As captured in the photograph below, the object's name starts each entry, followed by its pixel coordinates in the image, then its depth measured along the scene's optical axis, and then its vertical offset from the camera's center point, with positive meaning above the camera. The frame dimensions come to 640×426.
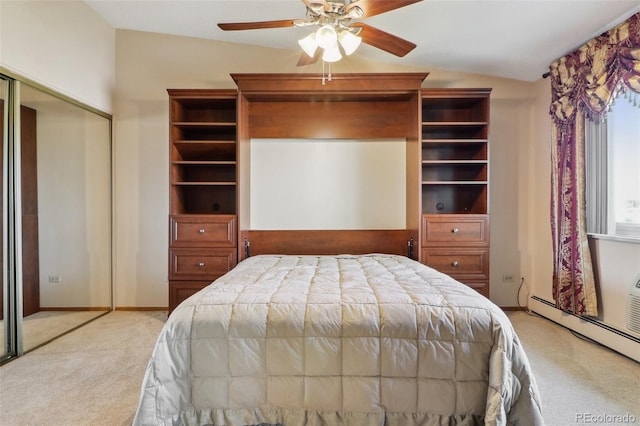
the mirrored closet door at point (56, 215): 2.35 -0.03
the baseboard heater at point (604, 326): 2.18 -0.92
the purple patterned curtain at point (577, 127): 2.14 +0.73
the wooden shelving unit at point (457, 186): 2.87 +0.26
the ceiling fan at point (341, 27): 1.67 +1.13
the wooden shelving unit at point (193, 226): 2.88 -0.14
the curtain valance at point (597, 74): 2.04 +1.06
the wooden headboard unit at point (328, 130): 3.13 +0.85
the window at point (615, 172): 2.33 +0.31
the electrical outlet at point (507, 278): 3.33 -0.75
